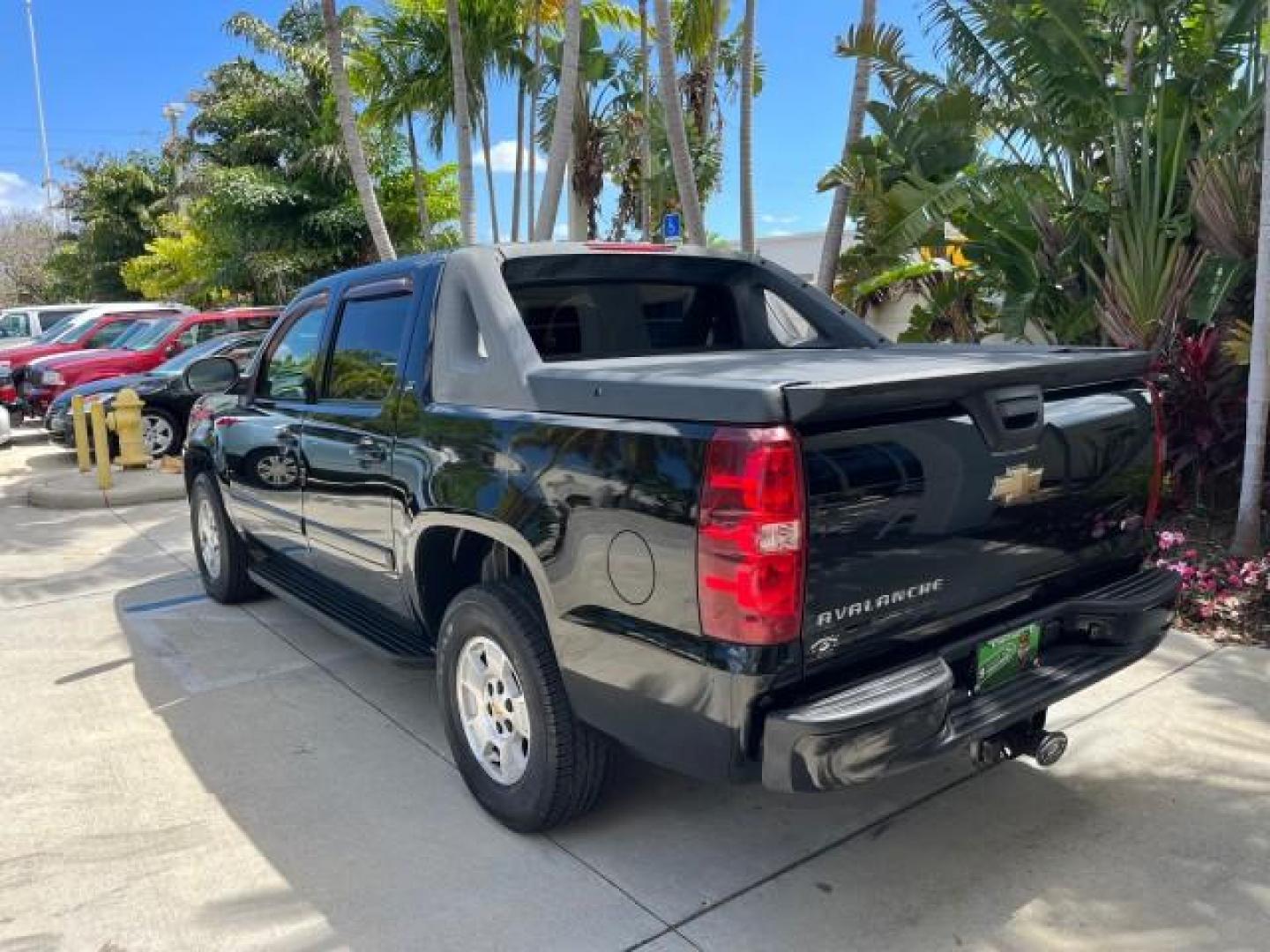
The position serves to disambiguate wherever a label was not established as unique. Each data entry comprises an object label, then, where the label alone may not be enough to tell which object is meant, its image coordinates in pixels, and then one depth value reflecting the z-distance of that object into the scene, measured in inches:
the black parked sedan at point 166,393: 454.3
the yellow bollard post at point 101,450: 370.9
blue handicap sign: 484.4
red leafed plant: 244.4
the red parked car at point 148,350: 537.6
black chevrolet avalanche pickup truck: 93.4
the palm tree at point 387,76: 542.3
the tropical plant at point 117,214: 1419.8
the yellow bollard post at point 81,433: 418.0
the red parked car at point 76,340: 641.6
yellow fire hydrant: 393.4
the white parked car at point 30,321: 810.2
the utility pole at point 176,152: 1320.1
